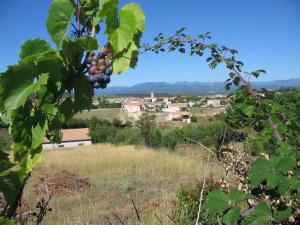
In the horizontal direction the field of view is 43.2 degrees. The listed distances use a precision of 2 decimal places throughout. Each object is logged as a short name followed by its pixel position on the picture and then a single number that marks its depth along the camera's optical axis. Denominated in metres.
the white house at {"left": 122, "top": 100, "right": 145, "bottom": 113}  63.03
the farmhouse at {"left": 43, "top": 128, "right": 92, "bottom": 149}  40.80
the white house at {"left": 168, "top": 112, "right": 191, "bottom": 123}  63.14
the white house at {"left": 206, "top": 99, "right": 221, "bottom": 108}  88.47
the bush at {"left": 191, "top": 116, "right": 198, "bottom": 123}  61.26
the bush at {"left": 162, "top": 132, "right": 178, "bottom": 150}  22.49
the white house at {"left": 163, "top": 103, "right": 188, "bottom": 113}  71.66
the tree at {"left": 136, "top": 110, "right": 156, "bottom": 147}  26.02
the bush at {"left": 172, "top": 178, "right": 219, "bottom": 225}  4.23
